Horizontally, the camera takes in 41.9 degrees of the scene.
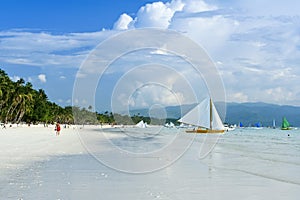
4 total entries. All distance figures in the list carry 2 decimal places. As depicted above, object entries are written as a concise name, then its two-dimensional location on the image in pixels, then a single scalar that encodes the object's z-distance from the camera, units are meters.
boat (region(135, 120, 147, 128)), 145.52
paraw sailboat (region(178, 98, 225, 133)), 70.50
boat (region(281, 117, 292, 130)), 147.25
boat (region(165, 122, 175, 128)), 181.80
